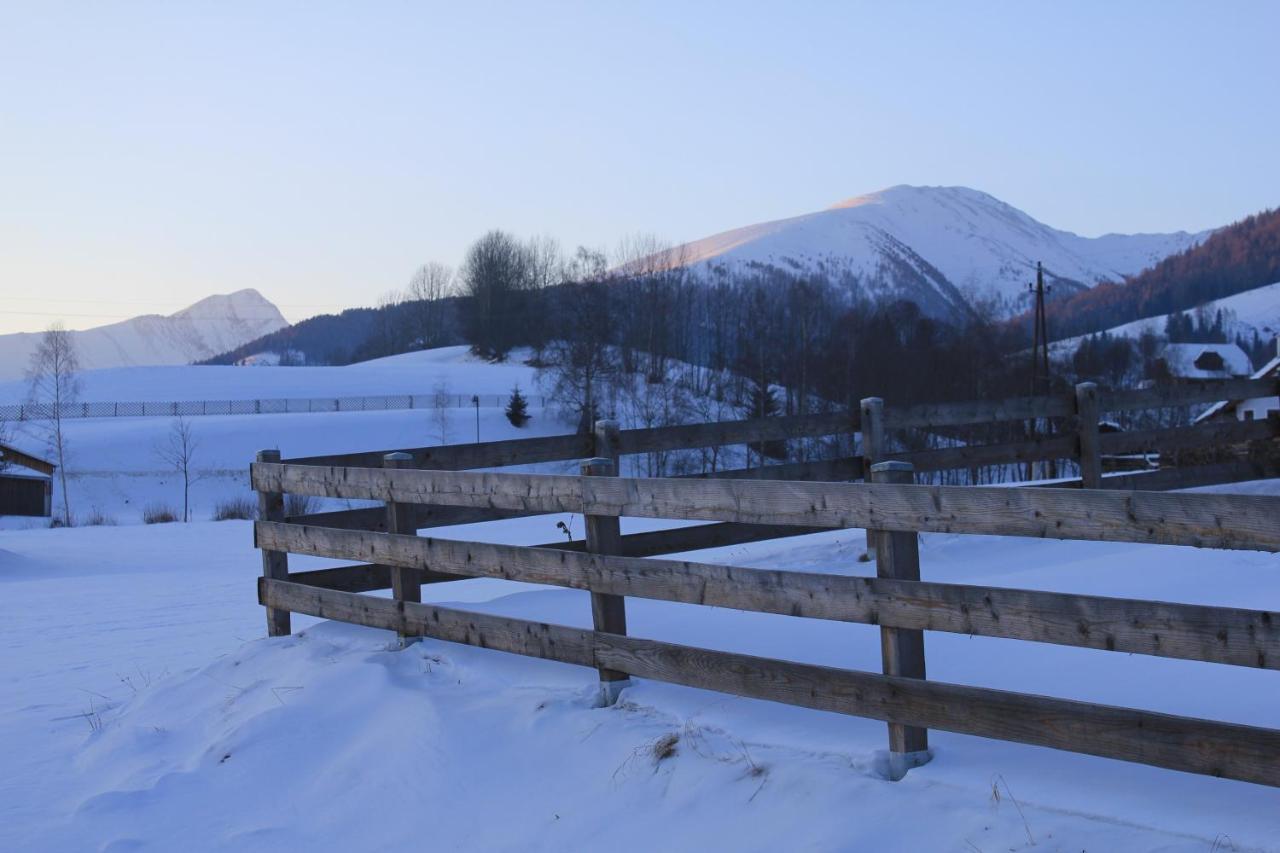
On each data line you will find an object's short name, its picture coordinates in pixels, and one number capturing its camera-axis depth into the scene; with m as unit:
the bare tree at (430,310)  147.38
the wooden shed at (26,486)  39.94
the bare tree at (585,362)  67.25
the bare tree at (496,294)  113.50
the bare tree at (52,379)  65.06
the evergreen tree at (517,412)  72.25
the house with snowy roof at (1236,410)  51.77
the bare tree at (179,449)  61.56
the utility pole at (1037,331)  52.75
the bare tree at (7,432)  63.00
